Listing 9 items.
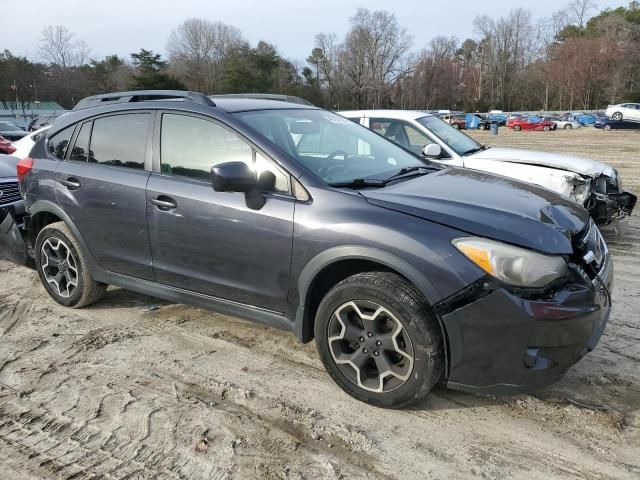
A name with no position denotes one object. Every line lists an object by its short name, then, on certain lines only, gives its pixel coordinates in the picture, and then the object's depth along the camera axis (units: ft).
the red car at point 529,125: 156.87
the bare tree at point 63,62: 264.76
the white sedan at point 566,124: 160.89
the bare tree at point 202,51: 310.04
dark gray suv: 8.75
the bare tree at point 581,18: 314.35
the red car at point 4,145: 52.14
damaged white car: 20.83
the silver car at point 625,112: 132.46
